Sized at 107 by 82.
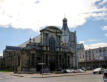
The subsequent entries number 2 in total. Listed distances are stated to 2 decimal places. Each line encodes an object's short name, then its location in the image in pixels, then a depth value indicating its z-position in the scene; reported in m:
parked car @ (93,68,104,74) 29.20
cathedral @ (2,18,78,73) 43.79
